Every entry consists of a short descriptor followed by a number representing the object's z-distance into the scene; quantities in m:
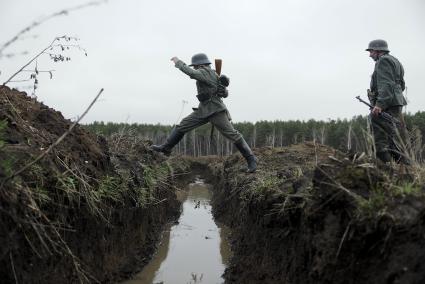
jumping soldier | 7.98
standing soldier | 6.38
